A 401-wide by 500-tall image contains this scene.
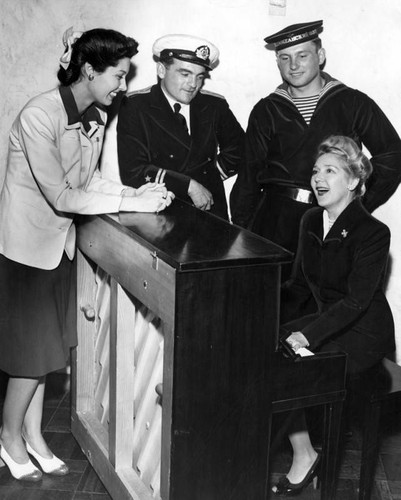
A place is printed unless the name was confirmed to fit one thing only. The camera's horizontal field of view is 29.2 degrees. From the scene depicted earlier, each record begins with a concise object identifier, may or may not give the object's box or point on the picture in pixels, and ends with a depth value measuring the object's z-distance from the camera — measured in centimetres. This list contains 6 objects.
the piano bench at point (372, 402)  295
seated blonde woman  298
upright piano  235
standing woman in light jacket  298
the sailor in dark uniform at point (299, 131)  377
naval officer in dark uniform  375
